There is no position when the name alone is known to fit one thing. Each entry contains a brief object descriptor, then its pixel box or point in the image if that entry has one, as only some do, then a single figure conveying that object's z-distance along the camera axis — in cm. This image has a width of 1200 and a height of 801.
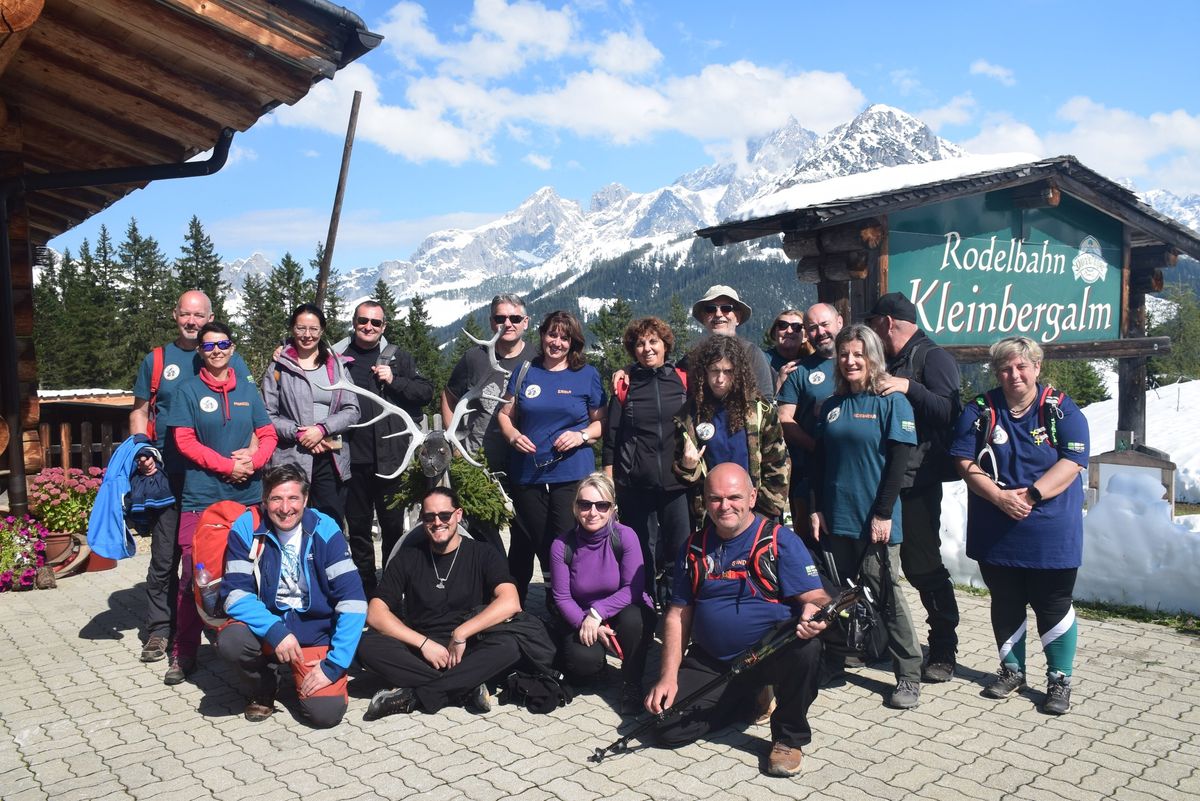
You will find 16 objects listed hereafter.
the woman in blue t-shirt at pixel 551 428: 490
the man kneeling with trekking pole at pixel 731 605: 370
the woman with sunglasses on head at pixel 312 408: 513
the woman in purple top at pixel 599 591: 433
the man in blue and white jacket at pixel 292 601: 413
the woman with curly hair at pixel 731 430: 434
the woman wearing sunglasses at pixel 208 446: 477
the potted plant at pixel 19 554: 701
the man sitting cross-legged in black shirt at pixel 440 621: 426
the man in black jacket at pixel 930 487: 436
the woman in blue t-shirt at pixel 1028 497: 408
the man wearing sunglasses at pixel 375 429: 540
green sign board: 588
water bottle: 439
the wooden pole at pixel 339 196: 1415
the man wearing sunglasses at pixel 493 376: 527
